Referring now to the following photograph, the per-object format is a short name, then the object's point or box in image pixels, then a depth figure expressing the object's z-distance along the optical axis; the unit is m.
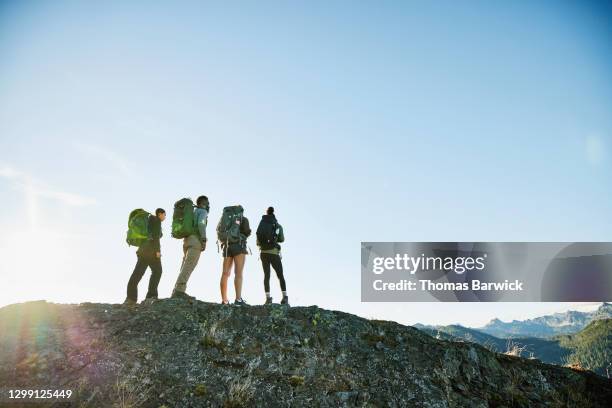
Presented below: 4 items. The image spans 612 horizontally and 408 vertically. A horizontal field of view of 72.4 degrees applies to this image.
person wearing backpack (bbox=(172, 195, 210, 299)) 10.46
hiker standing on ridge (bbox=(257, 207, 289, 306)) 11.32
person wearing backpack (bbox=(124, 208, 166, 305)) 10.33
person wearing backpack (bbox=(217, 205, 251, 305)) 10.75
